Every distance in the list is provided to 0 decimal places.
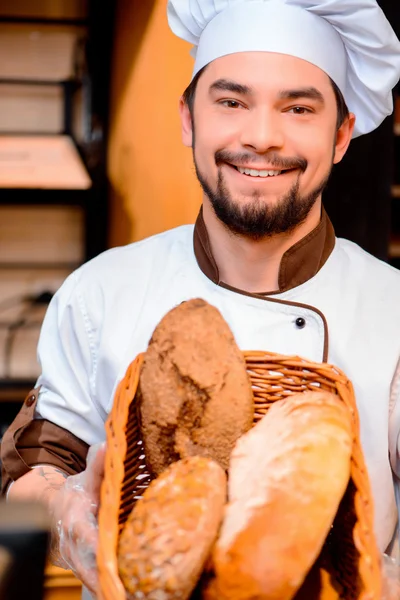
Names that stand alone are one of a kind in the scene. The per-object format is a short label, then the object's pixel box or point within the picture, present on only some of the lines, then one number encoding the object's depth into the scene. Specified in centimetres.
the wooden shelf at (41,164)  261
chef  134
